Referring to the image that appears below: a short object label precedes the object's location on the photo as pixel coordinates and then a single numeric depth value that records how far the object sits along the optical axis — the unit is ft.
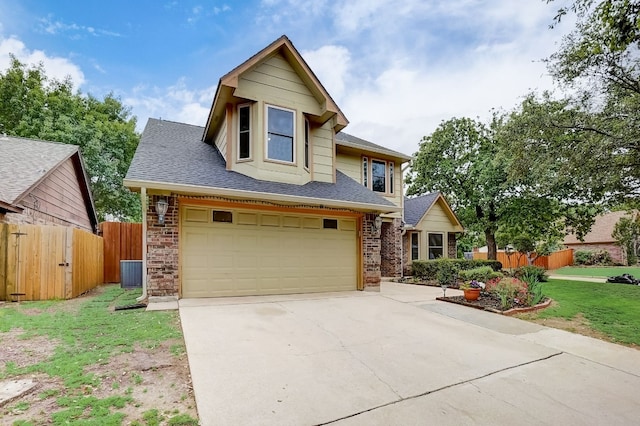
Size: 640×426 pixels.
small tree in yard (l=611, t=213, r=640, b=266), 72.25
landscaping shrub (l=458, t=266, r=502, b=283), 35.63
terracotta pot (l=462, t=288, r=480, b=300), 26.25
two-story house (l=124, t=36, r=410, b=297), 23.20
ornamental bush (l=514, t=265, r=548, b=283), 41.65
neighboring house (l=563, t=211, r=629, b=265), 87.06
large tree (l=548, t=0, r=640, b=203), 26.48
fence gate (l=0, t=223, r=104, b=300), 22.85
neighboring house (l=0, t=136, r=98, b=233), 26.94
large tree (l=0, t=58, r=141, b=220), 58.34
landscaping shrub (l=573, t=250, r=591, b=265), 86.97
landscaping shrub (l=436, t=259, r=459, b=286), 40.63
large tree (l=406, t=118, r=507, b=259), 52.24
